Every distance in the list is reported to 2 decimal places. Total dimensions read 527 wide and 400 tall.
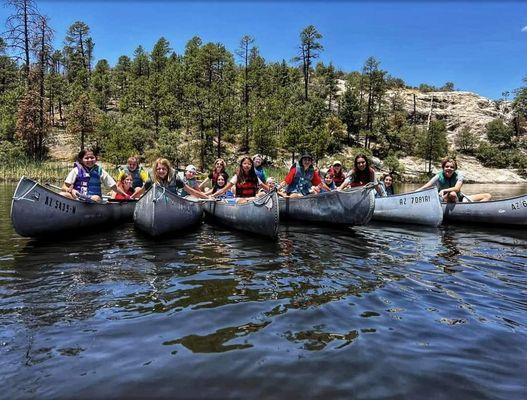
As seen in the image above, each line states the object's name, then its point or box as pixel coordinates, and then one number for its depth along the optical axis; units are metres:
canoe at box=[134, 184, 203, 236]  8.44
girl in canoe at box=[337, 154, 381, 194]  10.94
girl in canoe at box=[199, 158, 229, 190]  11.60
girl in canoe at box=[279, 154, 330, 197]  11.16
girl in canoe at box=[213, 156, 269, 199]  10.33
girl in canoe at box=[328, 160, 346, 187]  12.52
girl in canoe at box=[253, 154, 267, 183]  11.04
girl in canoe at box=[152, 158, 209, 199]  9.65
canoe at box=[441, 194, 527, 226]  10.57
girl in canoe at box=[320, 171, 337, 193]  12.94
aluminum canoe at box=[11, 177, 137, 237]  7.64
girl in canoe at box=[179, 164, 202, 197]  11.98
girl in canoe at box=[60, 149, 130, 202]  9.20
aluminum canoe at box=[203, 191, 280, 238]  8.18
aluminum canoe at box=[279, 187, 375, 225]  9.55
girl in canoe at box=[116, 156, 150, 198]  11.30
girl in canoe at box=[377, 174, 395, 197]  13.60
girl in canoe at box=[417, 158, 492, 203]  11.17
